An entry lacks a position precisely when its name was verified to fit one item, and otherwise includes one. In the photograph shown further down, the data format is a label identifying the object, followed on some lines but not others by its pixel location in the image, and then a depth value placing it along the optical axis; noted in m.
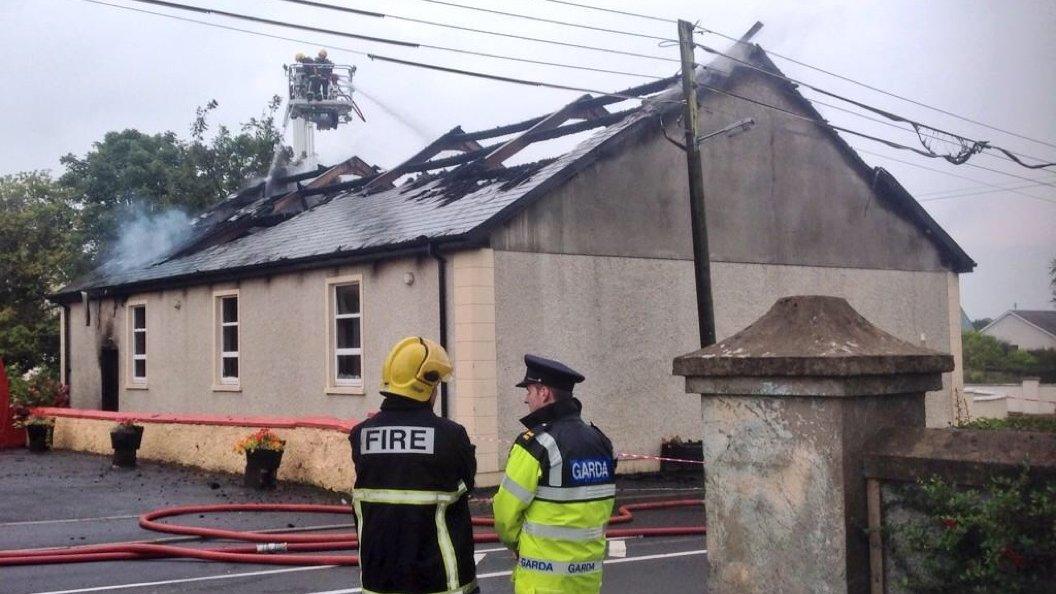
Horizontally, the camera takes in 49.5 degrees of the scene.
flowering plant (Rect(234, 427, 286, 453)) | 15.64
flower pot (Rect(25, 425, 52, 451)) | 22.34
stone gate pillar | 4.60
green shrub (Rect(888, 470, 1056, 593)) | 4.06
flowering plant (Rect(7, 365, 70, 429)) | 26.16
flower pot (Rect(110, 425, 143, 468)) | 18.44
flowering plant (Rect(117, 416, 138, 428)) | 18.85
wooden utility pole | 16.91
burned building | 17.36
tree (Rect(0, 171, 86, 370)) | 34.94
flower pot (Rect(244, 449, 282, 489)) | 15.63
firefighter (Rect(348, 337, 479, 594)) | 4.33
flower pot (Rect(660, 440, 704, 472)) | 18.45
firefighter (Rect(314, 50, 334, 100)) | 35.22
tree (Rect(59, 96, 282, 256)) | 38.16
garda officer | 4.48
